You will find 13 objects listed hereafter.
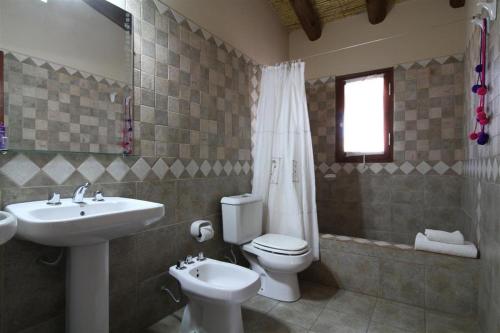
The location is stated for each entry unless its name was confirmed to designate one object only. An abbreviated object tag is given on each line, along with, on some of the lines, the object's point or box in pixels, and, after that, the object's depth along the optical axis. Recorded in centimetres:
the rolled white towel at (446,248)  190
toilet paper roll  192
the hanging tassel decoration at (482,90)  162
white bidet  142
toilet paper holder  194
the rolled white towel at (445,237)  197
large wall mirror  120
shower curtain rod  240
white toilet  199
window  287
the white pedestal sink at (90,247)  108
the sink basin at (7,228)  81
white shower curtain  234
